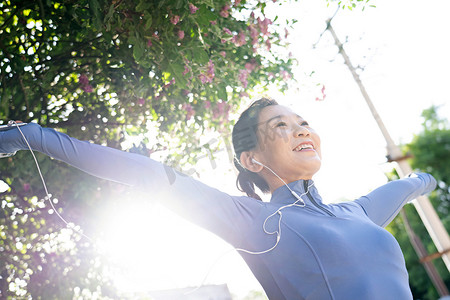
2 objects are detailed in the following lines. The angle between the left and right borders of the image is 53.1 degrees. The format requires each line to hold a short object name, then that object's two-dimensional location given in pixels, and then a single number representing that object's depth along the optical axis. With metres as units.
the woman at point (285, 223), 1.50
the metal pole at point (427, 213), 5.70
